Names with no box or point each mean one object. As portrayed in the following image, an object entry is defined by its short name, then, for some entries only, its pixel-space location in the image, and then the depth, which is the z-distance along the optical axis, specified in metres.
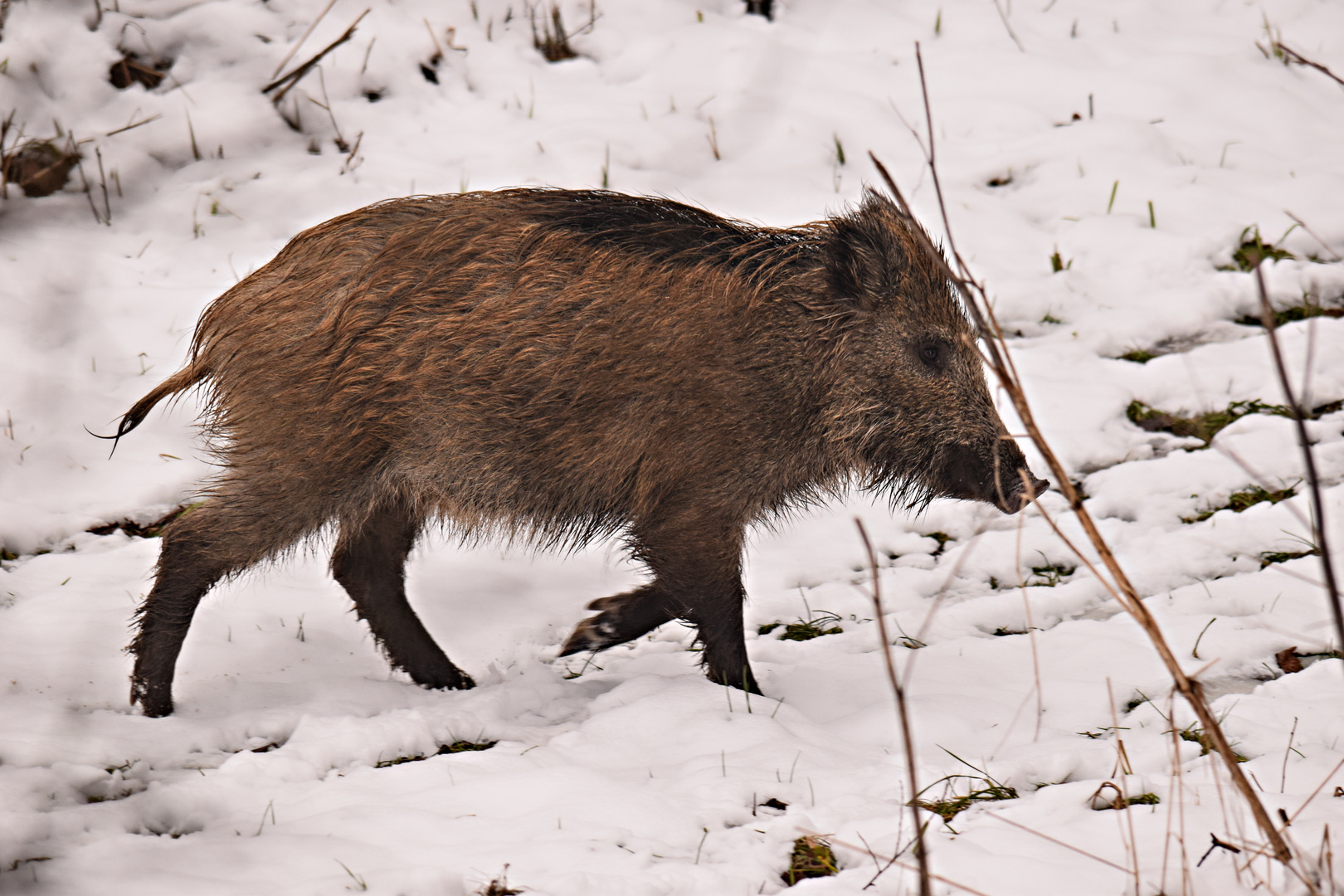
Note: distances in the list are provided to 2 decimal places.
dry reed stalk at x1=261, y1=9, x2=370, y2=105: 14.91
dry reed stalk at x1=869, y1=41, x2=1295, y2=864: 13.26
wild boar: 13.89
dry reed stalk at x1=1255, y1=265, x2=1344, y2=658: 11.29
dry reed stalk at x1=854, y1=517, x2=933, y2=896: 11.62
